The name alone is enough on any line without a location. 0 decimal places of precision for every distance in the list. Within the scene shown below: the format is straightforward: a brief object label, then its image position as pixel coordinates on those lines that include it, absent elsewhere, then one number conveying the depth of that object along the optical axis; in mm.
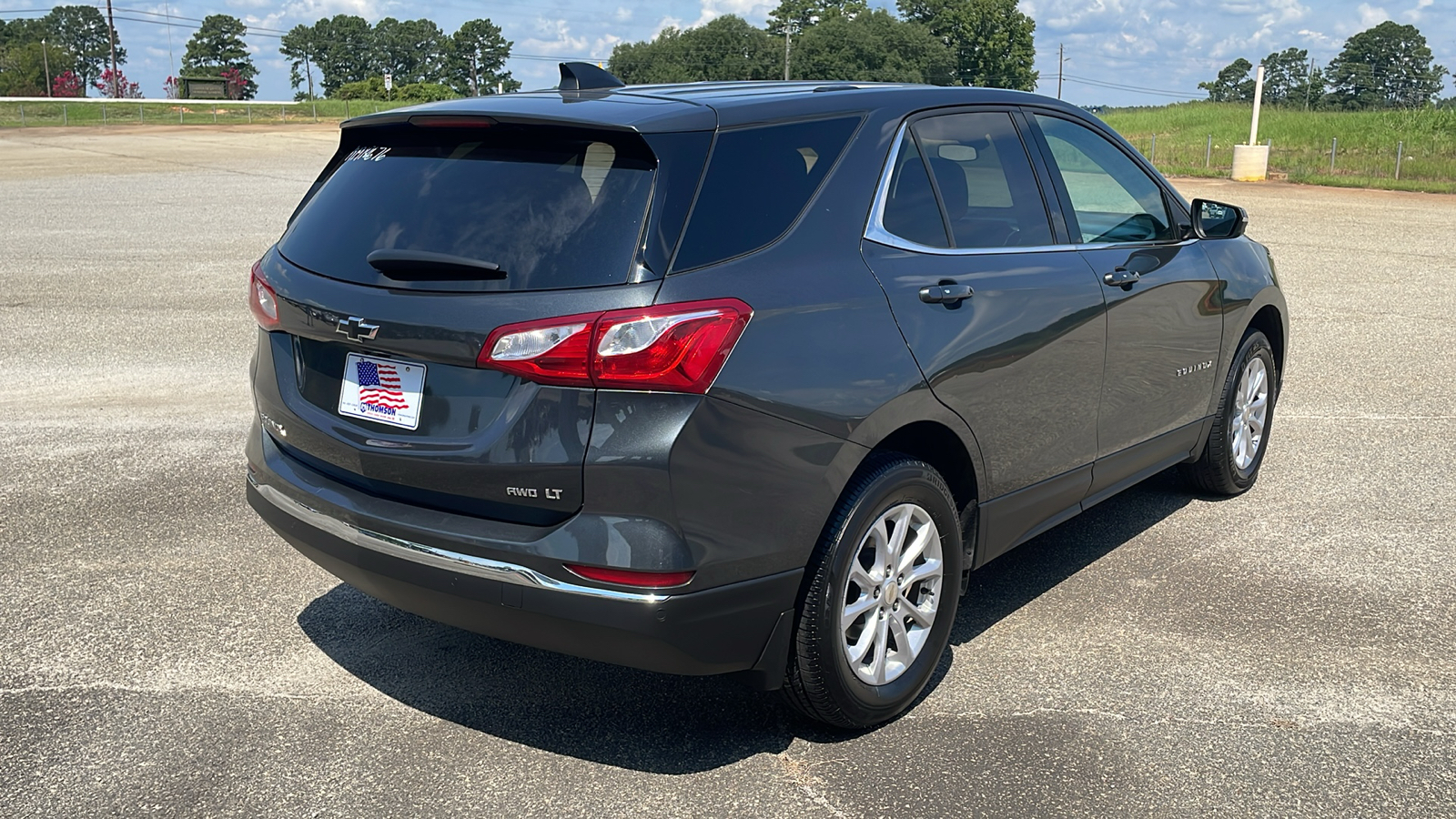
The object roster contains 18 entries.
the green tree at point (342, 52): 148250
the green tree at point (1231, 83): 146500
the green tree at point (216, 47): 133625
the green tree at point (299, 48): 146400
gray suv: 2885
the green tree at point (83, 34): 157750
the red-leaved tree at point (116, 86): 93812
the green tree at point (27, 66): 107750
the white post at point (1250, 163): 31188
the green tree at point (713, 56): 136000
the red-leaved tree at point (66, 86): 105938
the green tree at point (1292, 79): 136250
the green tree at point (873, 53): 123375
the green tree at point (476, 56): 140875
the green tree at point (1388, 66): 136000
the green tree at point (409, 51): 149000
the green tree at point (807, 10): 141375
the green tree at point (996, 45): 123812
